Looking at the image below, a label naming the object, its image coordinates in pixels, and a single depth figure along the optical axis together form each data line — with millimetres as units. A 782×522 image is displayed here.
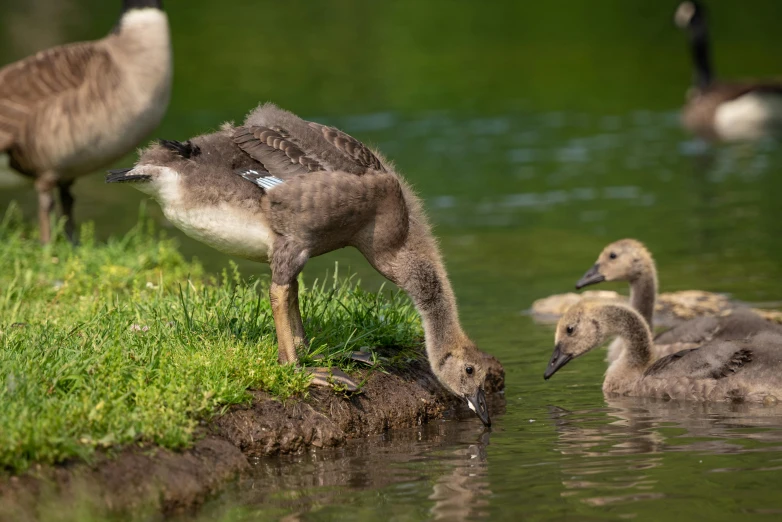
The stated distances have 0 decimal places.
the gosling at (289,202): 8477
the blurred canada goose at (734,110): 24922
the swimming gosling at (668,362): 9586
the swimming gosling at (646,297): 11125
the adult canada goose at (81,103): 13578
